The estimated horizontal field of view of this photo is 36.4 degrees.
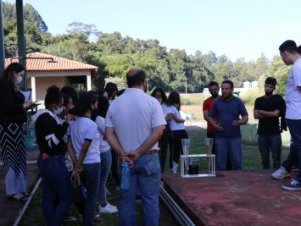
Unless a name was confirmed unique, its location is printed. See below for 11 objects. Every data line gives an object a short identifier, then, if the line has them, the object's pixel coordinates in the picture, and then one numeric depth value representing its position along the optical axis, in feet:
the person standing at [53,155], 13.29
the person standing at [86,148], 13.66
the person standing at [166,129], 25.33
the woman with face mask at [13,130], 15.85
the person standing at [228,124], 21.79
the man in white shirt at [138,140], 12.30
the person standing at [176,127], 25.99
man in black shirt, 21.71
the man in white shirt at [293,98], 16.51
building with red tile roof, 95.50
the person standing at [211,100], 24.25
